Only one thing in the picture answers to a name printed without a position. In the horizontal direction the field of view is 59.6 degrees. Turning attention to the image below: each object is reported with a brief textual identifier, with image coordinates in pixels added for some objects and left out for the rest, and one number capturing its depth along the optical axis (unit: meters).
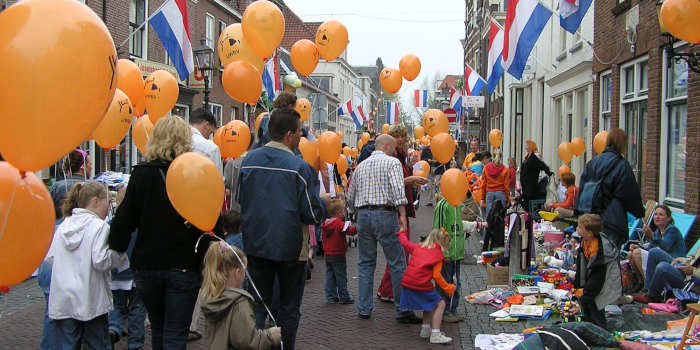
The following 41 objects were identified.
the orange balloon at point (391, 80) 12.30
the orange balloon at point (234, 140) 7.79
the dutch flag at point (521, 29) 9.27
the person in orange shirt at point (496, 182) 10.80
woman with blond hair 3.73
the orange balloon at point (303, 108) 11.79
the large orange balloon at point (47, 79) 2.31
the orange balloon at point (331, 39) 9.66
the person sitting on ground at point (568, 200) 11.14
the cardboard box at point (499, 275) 7.81
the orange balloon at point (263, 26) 7.38
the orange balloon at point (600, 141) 9.52
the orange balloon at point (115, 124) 5.73
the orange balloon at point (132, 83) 6.58
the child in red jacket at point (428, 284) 5.65
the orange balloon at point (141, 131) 6.86
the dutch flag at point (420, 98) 31.81
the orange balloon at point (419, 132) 21.57
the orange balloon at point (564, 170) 12.76
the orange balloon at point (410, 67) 12.66
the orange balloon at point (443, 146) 8.13
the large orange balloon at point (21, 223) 2.60
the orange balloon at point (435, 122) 10.30
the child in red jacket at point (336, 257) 7.01
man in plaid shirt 6.16
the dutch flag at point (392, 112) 33.56
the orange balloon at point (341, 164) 11.27
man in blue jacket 4.35
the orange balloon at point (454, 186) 6.50
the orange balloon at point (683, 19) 4.63
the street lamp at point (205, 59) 12.02
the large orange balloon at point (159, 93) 6.81
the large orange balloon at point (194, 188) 3.49
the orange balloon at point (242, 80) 7.22
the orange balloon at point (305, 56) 9.38
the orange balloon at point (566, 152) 12.95
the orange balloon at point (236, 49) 7.95
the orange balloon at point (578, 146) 12.59
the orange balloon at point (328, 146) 7.89
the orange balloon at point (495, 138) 16.36
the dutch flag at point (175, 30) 9.04
